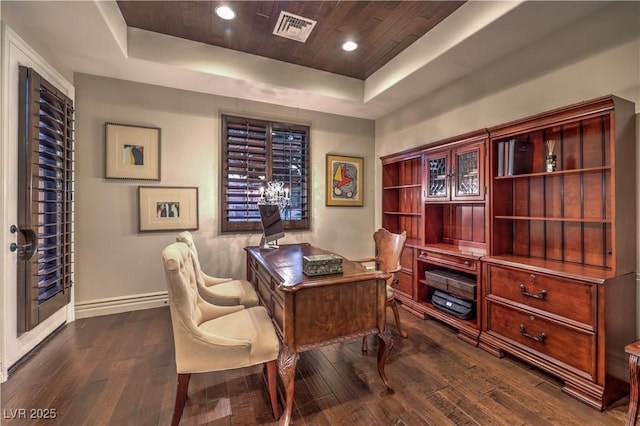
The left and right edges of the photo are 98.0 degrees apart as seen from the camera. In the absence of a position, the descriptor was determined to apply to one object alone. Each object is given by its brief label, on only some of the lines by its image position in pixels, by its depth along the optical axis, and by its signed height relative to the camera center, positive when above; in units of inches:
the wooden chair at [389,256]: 104.4 -19.4
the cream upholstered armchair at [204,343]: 58.2 -29.5
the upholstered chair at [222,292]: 93.6 -28.9
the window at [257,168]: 147.9 +24.2
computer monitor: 117.8 -5.5
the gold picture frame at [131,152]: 125.6 +27.3
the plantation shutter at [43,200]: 85.8 +3.6
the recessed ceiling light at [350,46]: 119.3 +72.5
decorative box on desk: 72.3 -14.4
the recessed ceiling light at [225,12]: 97.9 +71.6
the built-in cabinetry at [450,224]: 105.8 -5.8
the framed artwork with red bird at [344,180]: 172.1 +19.4
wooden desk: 63.8 -24.6
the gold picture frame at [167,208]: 131.4 +1.3
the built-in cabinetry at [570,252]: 72.3 -13.1
